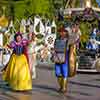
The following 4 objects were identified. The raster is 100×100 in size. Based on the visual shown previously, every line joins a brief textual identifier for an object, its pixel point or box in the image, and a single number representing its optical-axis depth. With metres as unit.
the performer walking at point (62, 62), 11.70
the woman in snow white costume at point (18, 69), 12.02
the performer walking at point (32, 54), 14.80
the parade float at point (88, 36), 18.67
